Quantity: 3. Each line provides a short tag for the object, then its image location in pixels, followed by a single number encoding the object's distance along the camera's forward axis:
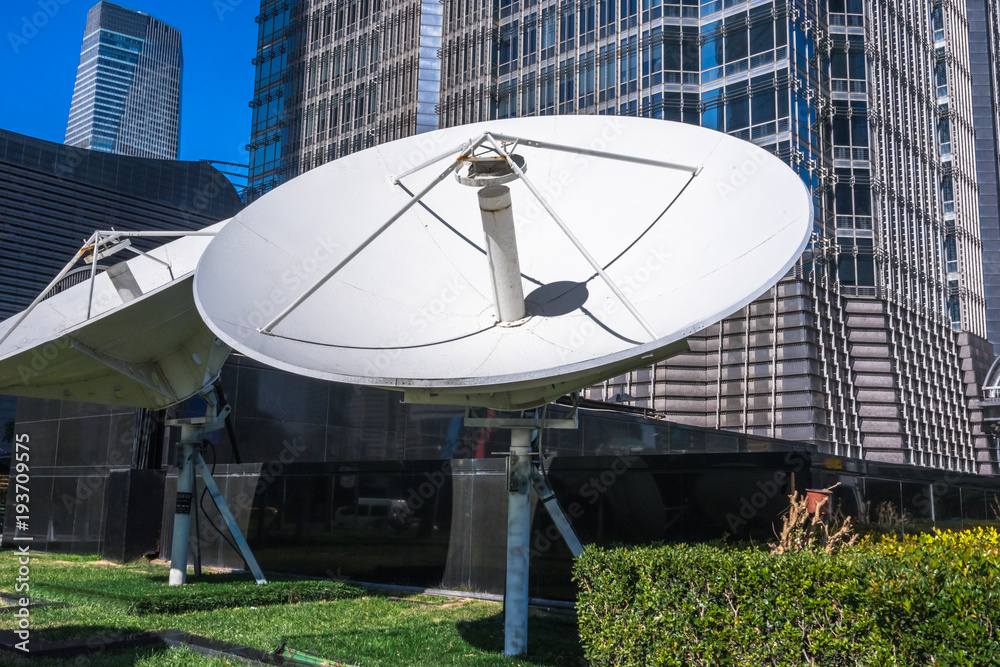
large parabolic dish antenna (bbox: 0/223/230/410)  13.39
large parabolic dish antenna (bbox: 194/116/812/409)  9.08
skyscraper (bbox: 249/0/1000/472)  46.84
